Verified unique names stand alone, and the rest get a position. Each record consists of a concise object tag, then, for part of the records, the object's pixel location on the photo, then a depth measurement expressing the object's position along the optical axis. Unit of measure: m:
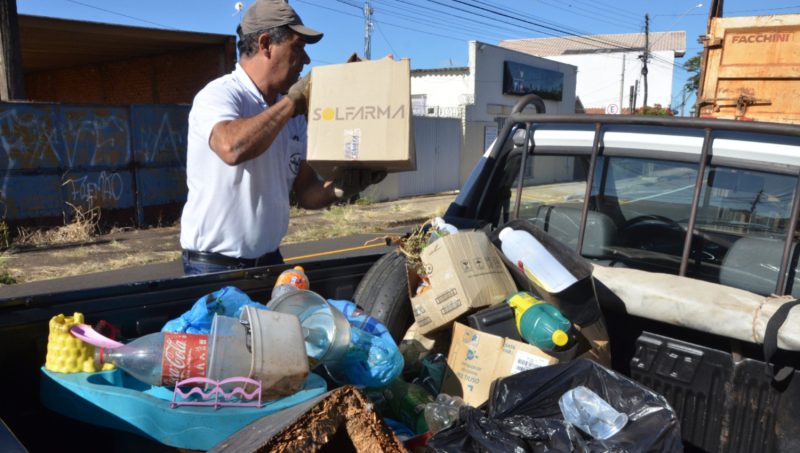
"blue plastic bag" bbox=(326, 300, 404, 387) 2.05
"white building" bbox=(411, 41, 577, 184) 23.34
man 2.75
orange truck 8.40
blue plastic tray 1.60
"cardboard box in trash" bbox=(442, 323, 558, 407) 2.17
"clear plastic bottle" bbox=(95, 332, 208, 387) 1.66
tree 50.22
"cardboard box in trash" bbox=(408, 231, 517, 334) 2.42
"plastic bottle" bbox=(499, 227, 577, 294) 2.17
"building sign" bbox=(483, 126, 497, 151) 23.73
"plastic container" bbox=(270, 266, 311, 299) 2.52
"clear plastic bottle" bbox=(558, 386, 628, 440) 1.76
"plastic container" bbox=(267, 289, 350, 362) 2.00
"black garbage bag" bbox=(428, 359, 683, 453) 1.66
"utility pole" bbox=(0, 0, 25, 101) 10.64
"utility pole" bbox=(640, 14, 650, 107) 45.94
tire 2.61
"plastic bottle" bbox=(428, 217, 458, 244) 2.79
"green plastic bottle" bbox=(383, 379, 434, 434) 2.10
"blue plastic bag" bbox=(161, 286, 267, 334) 2.03
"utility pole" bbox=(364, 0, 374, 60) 39.10
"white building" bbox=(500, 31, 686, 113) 56.62
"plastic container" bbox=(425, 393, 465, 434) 1.99
